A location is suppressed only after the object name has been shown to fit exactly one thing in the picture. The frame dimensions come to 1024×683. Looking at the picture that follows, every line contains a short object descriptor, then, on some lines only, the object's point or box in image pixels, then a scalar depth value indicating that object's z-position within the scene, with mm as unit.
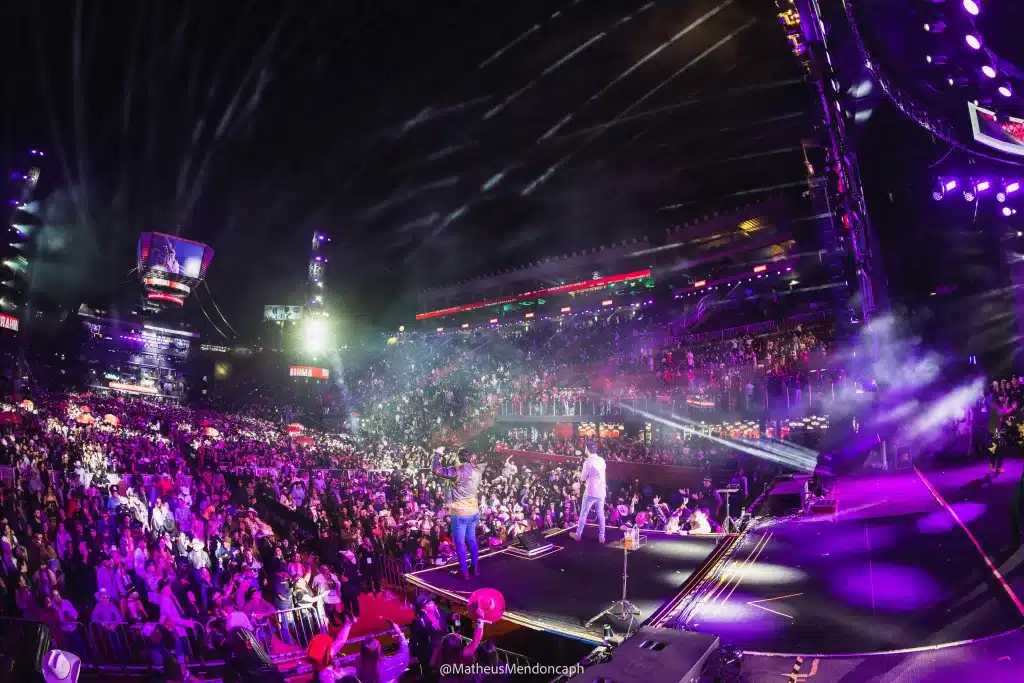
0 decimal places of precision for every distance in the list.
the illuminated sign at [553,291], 23531
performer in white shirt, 6934
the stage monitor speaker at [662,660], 2875
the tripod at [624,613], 4434
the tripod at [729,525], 7823
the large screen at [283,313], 36181
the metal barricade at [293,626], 6289
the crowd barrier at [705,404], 15484
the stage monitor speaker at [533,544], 6805
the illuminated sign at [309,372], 24828
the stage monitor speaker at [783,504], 8336
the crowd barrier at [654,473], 14781
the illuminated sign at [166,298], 17983
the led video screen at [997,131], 7609
